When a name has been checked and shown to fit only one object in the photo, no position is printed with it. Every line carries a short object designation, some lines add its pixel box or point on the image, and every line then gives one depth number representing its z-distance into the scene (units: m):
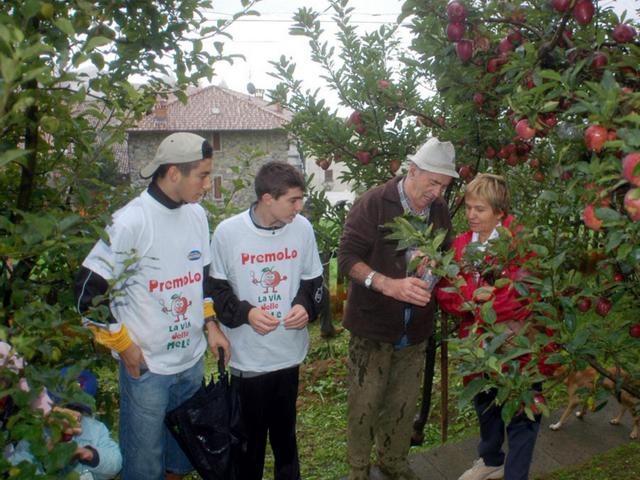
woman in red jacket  2.93
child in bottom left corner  2.57
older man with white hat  3.06
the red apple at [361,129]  3.74
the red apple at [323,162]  3.92
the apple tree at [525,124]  1.73
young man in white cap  2.62
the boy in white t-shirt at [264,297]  3.01
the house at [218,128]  33.34
